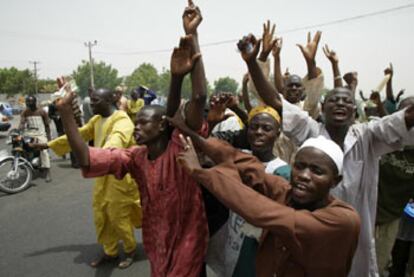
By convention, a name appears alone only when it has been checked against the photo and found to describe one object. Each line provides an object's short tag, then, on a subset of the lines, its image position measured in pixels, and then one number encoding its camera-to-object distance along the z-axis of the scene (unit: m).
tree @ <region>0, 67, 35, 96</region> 50.84
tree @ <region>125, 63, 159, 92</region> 79.00
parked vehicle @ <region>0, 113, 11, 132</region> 14.25
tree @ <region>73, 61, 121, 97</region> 71.44
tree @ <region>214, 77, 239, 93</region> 80.69
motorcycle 6.70
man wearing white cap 1.32
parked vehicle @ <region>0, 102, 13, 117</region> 23.99
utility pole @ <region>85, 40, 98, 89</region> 42.38
